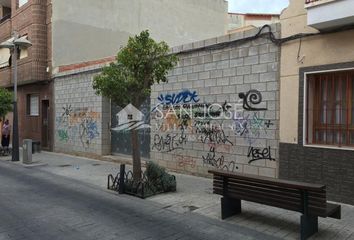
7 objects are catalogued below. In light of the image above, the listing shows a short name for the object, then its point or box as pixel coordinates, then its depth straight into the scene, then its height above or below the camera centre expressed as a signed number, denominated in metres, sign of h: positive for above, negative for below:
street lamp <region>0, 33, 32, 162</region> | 15.05 +0.25
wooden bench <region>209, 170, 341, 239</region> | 5.39 -1.14
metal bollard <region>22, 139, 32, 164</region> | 14.21 -1.22
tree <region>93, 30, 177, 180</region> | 8.45 +0.98
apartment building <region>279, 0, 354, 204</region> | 7.36 +0.44
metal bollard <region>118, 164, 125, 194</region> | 8.62 -1.43
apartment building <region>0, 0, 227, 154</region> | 18.55 +4.15
